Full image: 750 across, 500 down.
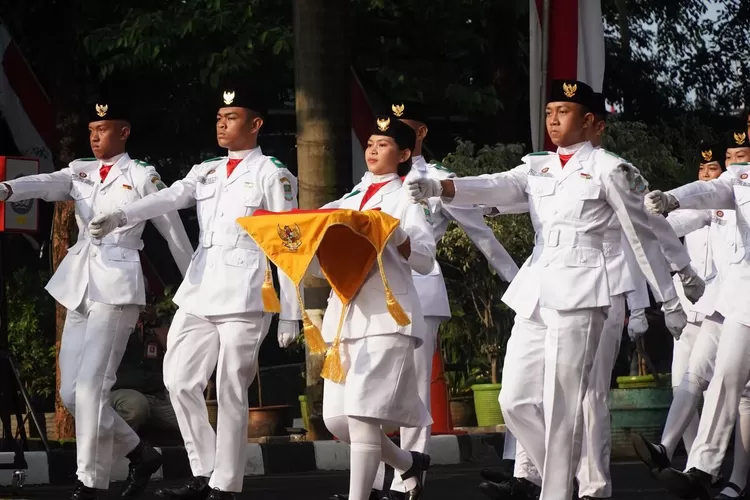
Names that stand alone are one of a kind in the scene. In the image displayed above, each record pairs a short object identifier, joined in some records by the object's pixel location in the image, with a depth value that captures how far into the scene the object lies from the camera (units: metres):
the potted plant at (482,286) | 21.84
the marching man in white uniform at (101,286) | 14.28
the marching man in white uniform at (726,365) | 13.94
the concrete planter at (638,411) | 20.45
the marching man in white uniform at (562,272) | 12.26
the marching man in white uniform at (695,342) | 15.29
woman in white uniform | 11.57
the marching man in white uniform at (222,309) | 13.59
